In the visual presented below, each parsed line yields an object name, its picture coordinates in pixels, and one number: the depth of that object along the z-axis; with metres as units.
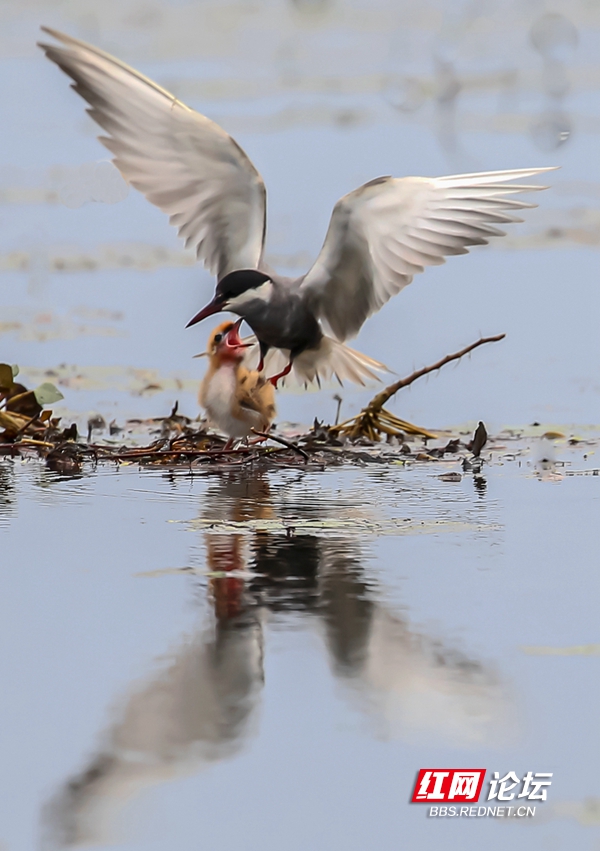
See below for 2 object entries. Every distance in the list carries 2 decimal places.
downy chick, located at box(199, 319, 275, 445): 11.33
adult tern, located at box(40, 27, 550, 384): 11.13
